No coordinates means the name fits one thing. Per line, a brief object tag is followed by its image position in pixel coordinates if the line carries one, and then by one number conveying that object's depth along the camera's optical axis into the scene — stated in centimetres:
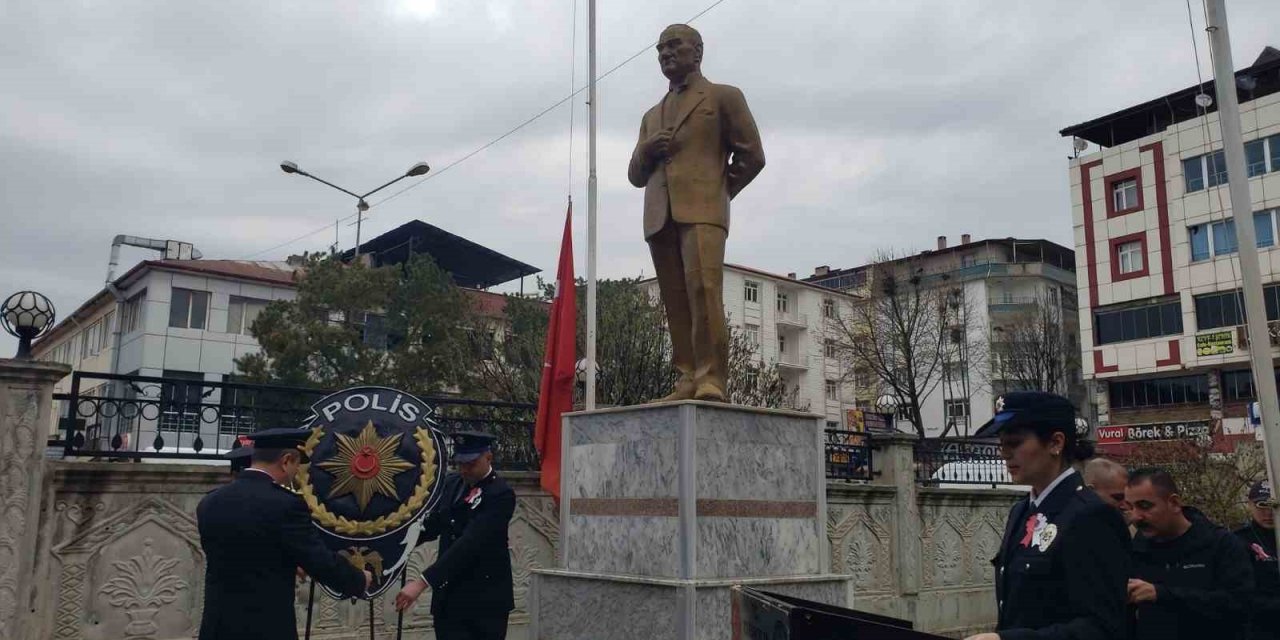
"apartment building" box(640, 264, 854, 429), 5597
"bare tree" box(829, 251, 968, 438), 3762
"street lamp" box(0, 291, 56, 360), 815
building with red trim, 3400
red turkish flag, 1088
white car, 1581
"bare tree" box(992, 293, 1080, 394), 4178
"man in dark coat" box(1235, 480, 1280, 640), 445
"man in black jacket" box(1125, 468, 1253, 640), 411
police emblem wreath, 612
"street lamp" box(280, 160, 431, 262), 2509
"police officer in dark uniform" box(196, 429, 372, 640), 457
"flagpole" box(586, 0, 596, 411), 1090
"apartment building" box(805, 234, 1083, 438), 4319
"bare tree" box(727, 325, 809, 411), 2134
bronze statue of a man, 712
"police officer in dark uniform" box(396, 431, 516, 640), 569
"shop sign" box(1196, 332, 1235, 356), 3447
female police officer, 268
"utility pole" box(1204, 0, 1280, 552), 613
